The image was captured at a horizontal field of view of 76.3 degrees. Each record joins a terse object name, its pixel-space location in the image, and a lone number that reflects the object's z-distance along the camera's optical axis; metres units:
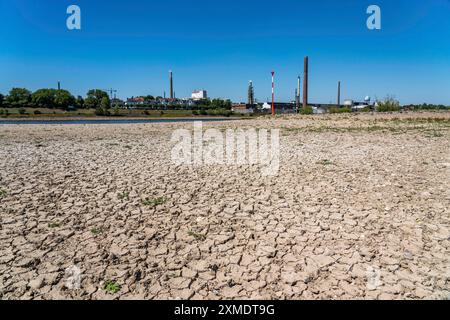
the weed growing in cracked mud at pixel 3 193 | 5.78
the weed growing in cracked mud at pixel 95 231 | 4.36
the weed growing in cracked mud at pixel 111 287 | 3.15
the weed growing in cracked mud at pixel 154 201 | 5.48
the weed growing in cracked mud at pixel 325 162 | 8.72
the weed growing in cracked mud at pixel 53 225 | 4.52
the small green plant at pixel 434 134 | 14.45
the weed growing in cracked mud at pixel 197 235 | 4.27
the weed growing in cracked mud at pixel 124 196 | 5.75
